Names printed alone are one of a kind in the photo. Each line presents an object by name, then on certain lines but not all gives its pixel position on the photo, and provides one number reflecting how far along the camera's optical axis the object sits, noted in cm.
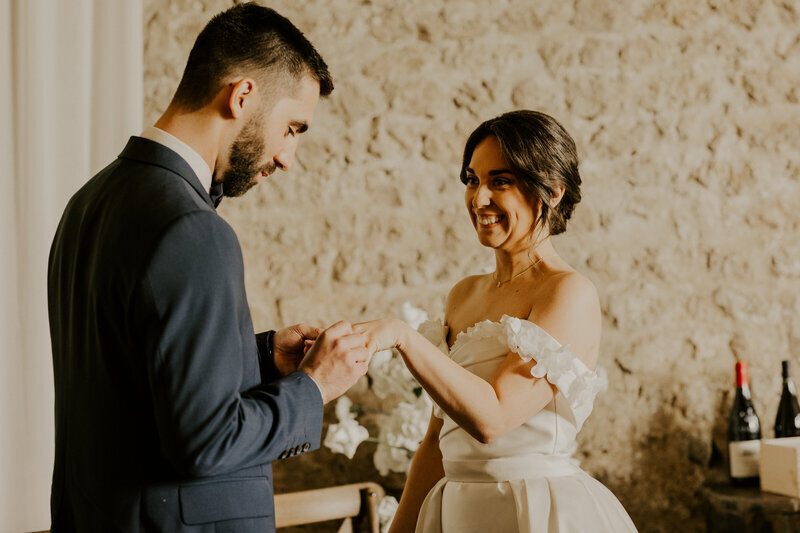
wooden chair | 223
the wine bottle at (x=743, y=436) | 268
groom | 109
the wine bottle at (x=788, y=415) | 280
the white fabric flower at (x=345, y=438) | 243
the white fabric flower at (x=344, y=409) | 250
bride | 158
